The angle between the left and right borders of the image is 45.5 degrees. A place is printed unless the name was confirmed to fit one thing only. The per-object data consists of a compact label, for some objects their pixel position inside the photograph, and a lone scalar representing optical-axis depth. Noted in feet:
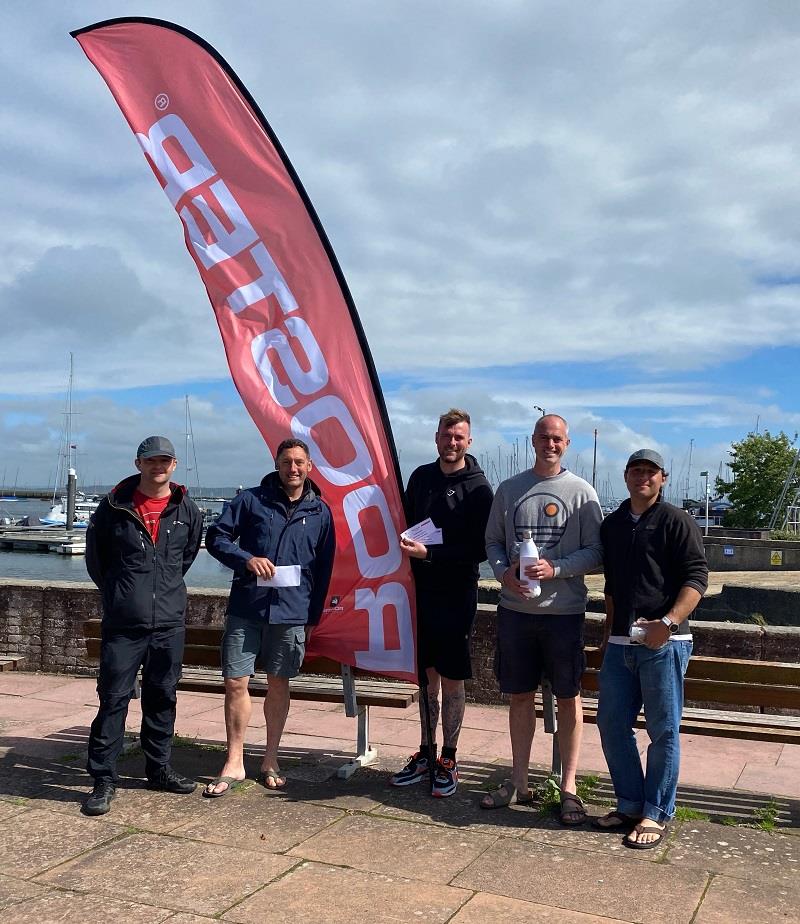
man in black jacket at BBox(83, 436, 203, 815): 17.03
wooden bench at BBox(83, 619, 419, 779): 18.89
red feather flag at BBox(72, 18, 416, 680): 18.35
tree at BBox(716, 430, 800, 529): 201.05
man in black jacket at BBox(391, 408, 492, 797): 17.42
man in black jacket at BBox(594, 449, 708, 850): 14.83
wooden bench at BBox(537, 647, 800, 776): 16.51
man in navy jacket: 17.46
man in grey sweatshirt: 16.05
